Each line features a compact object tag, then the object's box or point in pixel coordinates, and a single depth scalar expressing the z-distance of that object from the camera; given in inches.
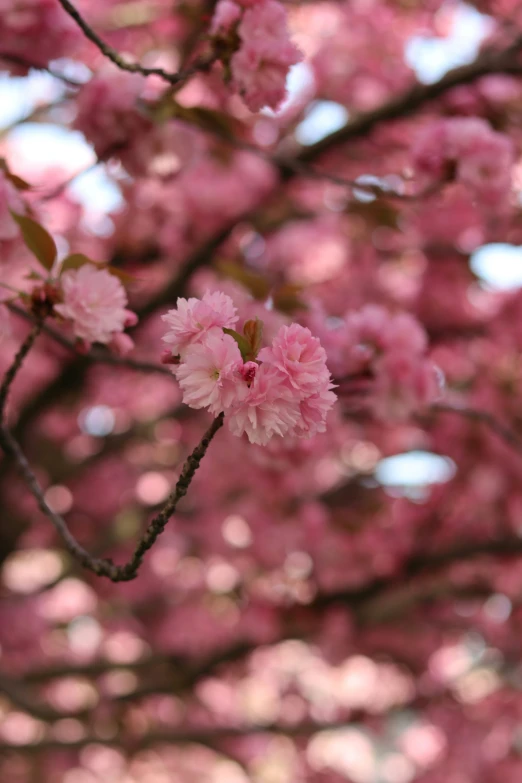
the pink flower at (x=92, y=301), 60.2
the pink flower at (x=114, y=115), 68.4
